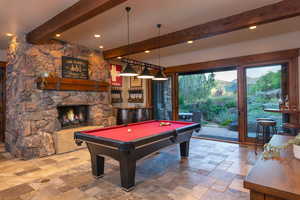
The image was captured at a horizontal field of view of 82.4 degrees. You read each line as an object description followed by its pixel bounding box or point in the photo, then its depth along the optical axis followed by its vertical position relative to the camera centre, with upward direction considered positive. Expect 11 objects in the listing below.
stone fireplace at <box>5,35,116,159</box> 4.15 -0.02
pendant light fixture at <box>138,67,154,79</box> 3.87 +0.57
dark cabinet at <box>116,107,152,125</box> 6.47 -0.60
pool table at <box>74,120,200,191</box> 2.46 -0.66
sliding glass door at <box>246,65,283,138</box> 4.86 +0.17
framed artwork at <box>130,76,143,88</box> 7.41 +0.75
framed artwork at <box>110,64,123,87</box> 6.73 +0.97
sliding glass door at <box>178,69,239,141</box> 7.76 -0.16
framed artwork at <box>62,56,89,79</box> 4.84 +0.95
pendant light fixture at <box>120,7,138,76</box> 3.48 +0.56
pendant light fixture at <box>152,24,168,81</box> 4.28 +0.58
